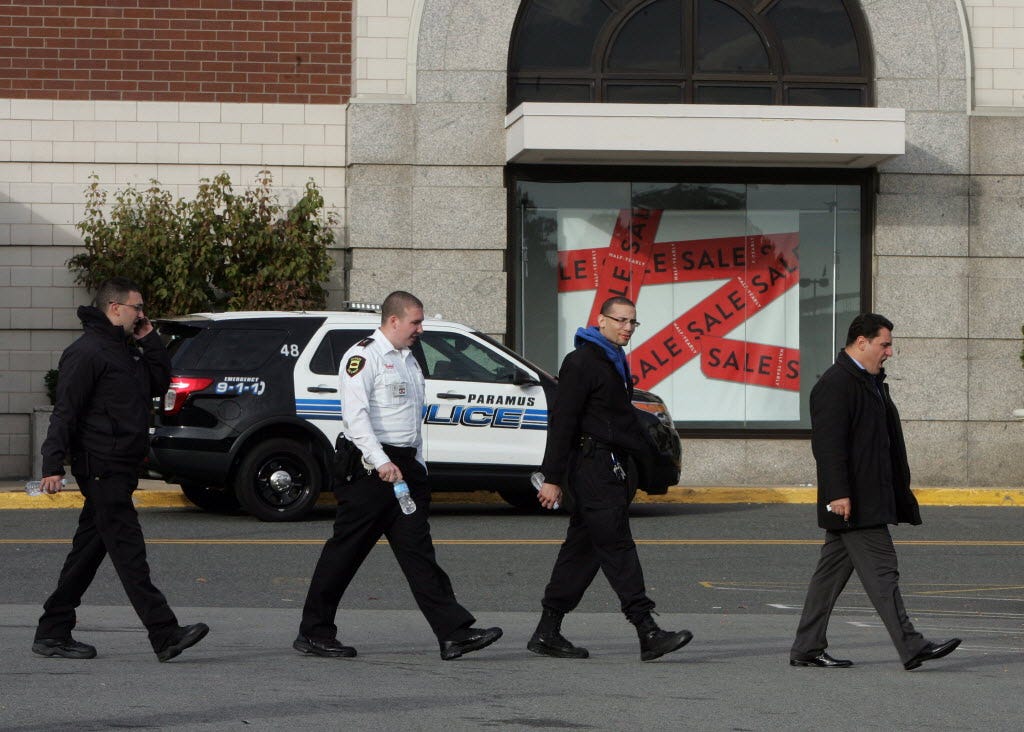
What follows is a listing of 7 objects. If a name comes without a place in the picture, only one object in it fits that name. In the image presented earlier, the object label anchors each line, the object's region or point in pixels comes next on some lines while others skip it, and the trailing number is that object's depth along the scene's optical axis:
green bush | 36.12
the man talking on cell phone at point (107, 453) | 15.52
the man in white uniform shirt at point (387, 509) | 15.98
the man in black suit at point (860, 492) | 15.77
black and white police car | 28.72
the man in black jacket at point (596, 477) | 16.05
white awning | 36.47
